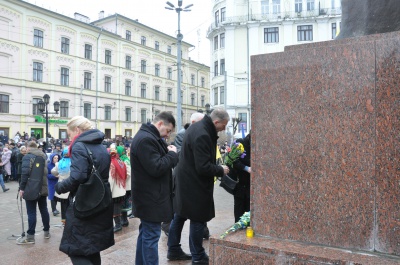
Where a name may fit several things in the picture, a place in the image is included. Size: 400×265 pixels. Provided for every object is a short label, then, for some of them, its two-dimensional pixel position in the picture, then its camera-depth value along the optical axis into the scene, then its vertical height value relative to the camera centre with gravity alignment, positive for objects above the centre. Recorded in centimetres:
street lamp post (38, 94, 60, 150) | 1820 +183
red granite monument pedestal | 268 -15
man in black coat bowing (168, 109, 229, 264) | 410 -42
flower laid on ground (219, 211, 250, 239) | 339 -81
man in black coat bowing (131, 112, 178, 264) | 372 -48
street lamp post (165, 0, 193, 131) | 1948 +547
